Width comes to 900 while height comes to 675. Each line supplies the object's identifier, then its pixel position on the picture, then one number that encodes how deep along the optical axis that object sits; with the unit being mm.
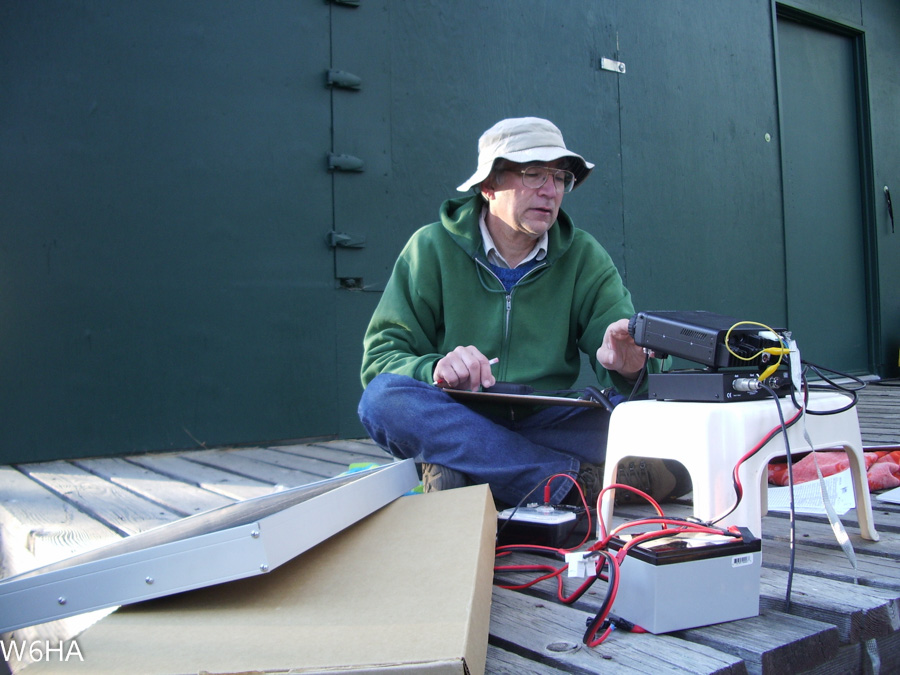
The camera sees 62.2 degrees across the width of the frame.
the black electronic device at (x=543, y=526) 1299
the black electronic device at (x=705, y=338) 1165
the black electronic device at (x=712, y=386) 1175
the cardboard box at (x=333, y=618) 682
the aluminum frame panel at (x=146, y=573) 821
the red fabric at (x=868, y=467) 1774
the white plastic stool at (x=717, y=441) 1123
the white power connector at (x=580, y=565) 1047
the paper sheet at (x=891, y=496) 1630
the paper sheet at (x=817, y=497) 1532
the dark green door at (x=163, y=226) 2523
